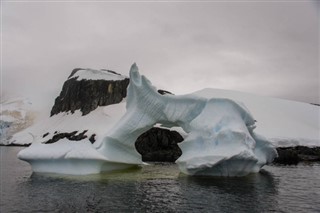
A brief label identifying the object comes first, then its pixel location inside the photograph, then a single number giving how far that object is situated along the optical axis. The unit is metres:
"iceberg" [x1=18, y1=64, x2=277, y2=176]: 23.55
